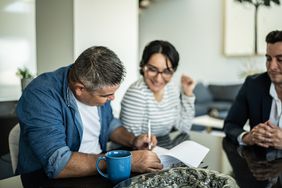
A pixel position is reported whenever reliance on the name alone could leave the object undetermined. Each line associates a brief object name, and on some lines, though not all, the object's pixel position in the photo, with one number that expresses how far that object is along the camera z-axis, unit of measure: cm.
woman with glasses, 162
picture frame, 454
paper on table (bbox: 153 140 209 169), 107
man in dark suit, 137
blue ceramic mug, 90
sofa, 457
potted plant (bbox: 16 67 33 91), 226
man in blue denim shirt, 98
